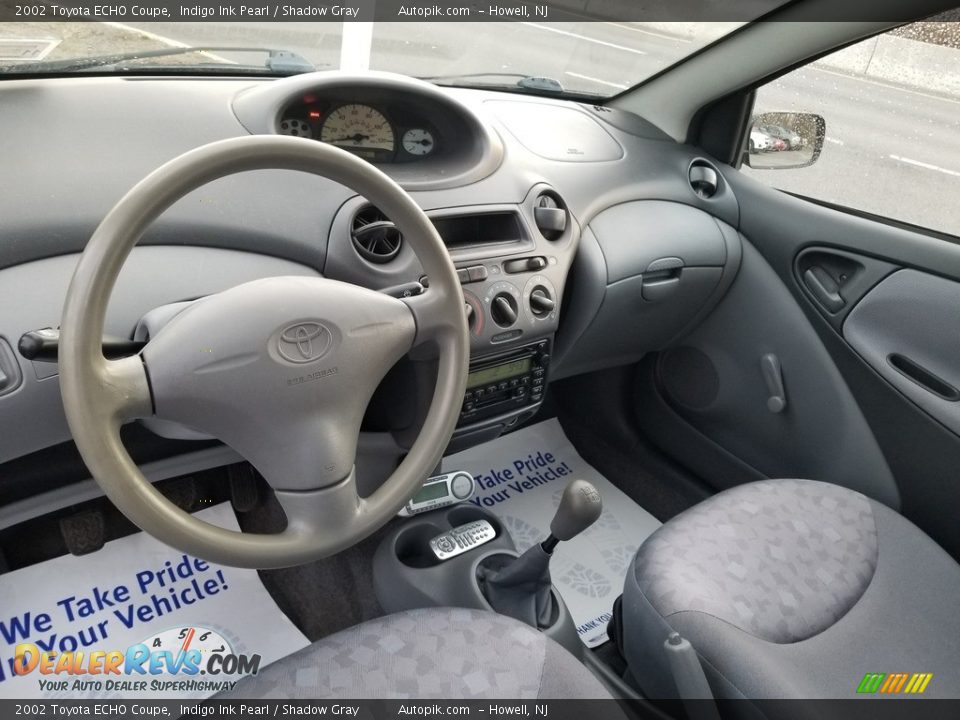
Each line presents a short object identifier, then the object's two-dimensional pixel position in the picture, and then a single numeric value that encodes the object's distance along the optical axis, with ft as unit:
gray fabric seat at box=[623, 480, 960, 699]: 3.43
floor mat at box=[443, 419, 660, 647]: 5.86
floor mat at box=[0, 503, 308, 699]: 4.56
